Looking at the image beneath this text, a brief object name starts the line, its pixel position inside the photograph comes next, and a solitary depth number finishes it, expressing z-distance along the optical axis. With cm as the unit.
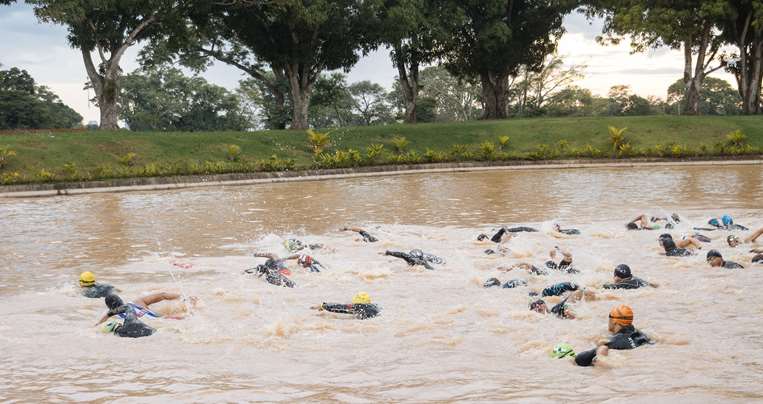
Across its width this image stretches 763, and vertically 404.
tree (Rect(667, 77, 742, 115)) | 7931
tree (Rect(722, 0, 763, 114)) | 4675
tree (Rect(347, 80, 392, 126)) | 7969
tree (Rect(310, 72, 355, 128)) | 5800
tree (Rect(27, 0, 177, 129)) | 4078
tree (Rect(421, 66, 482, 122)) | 8119
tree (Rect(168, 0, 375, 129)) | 4475
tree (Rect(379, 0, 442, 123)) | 4534
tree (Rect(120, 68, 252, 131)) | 6638
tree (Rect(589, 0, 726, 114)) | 4650
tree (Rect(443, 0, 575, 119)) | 4931
